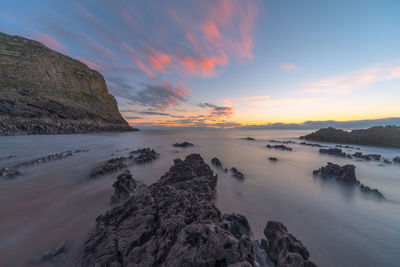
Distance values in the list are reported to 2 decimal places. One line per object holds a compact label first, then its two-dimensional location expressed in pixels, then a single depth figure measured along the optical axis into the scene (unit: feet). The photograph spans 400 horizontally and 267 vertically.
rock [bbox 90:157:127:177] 25.15
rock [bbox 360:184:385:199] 20.86
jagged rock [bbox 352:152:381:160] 46.12
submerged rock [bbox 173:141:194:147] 75.10
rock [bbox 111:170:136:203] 17.29
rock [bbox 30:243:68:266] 8.96
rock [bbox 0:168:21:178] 23.00
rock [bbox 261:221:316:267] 7.70
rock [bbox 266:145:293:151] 66.37
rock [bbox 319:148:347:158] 51.92
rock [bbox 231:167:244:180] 27.22
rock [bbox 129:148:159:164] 36.65
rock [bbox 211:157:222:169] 35.35
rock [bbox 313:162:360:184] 25.64
